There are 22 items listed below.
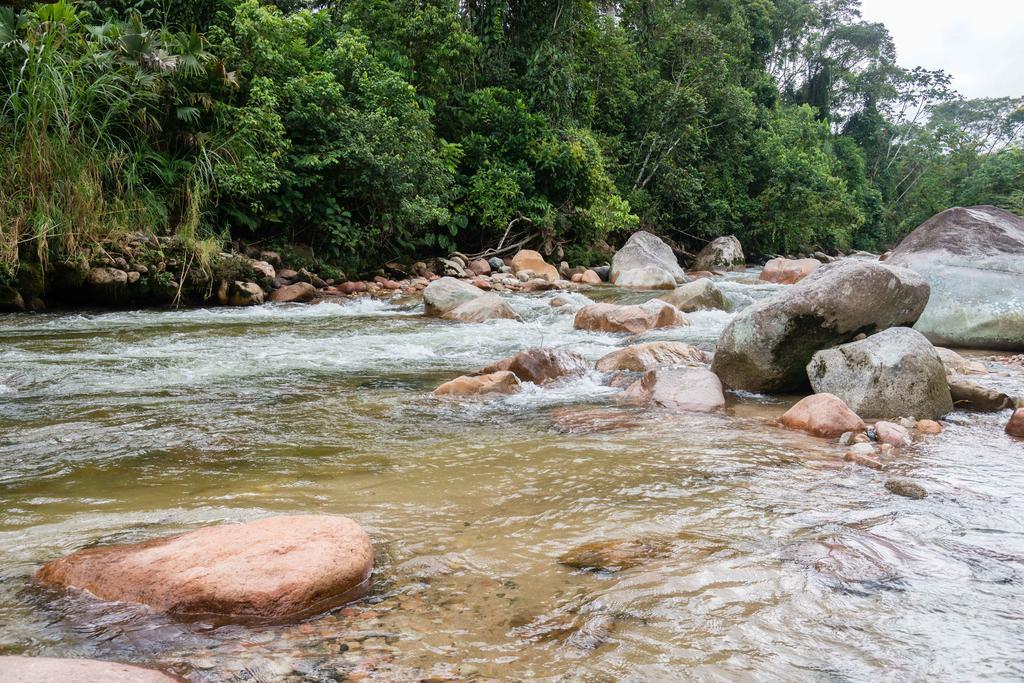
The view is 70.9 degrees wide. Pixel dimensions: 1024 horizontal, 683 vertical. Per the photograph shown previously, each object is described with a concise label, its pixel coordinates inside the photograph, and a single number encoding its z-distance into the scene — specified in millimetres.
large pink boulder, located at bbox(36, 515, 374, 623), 1876
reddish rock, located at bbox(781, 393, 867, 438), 3873
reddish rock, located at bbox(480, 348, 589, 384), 5285
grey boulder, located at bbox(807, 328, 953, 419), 4262
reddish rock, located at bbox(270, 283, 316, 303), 10523
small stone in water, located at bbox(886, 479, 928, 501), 2869
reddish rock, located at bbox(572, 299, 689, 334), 7828
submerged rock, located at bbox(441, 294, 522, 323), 8805
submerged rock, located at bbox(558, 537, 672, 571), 2232
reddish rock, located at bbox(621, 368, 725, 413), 4543
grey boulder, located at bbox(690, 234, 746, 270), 19312
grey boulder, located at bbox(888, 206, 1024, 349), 6918
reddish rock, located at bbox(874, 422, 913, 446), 3656
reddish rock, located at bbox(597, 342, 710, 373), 5715
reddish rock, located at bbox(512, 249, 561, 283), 14102
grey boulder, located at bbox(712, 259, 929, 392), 4895
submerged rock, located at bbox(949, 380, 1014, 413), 4469
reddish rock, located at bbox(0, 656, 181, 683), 1384
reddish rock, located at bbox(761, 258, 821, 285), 14701
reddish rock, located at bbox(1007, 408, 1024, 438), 3896
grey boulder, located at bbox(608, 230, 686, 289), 14420
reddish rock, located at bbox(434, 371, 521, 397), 4844
